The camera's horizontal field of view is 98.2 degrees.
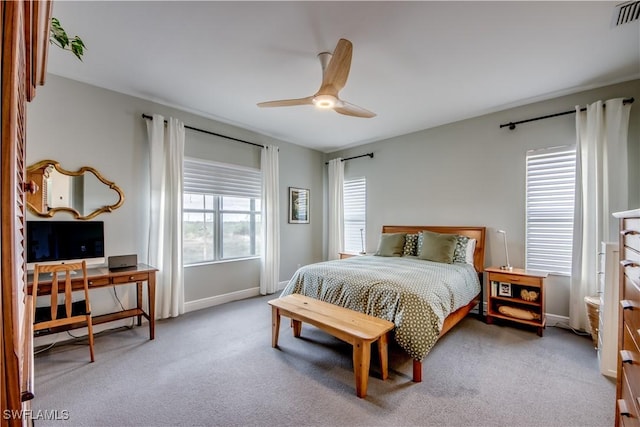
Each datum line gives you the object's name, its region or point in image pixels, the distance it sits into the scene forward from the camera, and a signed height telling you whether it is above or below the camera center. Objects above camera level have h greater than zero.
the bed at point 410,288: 2.21 -0.74
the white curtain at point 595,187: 2.82 +0.25
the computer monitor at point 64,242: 2.58 -0.31
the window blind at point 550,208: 3.21 +0.04
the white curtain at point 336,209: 5.37 +0.04
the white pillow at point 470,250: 3.56 -0.52
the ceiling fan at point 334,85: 2.06 +1.05
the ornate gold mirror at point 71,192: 2.70 +0.20
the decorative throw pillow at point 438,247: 3.52 -0.47
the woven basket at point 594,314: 2.65 -1.00
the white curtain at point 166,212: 3.38 -0.02
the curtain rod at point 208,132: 3.38 +1.12
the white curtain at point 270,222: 4.59 -0.19
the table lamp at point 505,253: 3.37 -0.54
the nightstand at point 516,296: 3.01 -0.98
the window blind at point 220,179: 3.83 +0.48
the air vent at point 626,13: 1.88 +1.39
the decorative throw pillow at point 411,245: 4.01 -0.50
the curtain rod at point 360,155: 5.03 +1.02
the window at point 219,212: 3.87 -0.02
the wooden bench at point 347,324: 1.99 -0.90
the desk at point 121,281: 2.58 -0.69
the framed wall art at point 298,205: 5.15 +0.11
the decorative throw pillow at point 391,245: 4.06 -0.51
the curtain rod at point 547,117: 2.81 +1.13
